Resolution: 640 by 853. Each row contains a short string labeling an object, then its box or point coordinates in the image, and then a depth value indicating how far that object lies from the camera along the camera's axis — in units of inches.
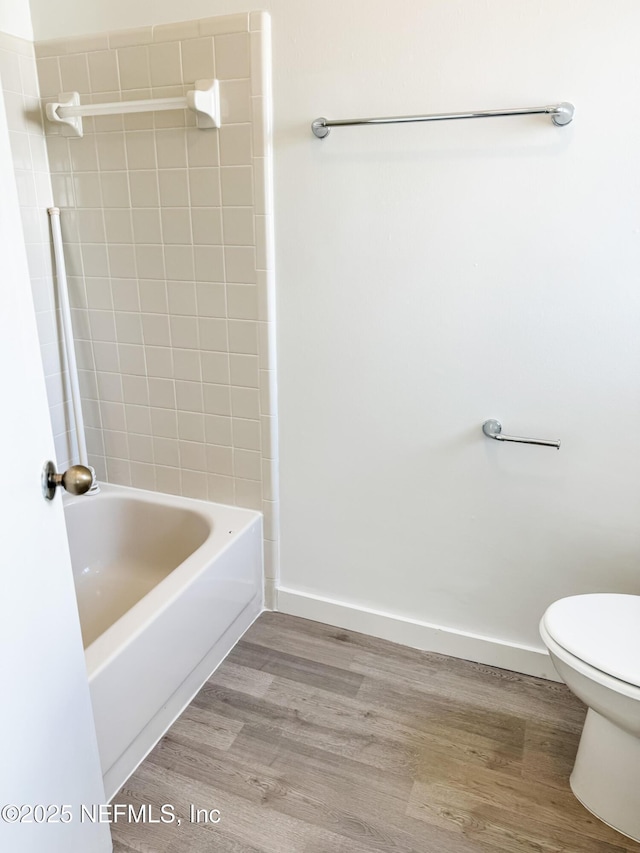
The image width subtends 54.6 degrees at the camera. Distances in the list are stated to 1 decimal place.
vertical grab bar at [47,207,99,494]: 82.0
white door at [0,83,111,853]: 38.2
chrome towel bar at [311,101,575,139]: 58.4
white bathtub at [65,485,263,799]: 59.6
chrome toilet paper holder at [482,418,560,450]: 69.7
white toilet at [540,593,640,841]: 52.5
